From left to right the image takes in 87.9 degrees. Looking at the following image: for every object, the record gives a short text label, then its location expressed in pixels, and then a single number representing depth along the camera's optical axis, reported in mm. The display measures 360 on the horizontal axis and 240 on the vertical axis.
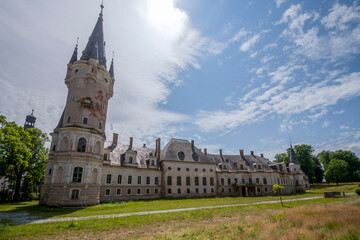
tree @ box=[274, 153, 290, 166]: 70375
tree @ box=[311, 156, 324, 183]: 77625
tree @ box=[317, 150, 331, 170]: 81075
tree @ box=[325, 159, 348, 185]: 64312
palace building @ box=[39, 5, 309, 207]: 25594
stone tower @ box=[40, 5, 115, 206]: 24812
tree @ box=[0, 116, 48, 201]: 28667
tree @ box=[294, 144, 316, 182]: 67750
